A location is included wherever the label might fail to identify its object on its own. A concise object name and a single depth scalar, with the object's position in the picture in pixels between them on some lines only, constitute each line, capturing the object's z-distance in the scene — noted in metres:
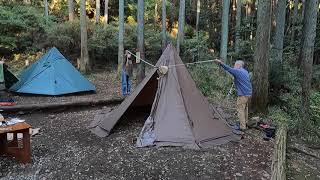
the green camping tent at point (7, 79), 8.24
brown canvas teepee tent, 4.93
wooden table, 4.15
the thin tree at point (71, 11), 13.72
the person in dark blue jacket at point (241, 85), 5.34
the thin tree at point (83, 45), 10.63
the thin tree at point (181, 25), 13.63
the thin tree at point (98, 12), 15.75
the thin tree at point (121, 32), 10.88
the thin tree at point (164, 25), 14.34
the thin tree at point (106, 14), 16.13
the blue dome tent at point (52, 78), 8.38
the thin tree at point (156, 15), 18.87
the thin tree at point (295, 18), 16.20
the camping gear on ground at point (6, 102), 7.01
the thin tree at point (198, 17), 17.63
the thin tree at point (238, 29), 14.64
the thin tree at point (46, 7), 15.66
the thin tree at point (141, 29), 8.79
